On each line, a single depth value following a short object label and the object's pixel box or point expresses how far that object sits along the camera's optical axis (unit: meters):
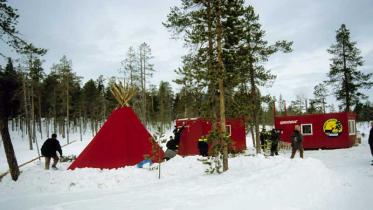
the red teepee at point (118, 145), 13.22
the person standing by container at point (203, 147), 17.89
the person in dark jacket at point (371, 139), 12.91
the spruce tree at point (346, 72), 31.14
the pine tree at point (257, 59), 22.19
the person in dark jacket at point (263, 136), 22.86
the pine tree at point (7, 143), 11.55
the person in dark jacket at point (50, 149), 14.21
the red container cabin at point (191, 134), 20.75
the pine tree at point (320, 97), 50.44
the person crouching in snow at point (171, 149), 15.77
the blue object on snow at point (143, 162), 13.02
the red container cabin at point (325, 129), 23.23
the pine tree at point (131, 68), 38.34
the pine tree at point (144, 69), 37.91
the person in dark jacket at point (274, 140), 18.79
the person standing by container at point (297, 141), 14.66
